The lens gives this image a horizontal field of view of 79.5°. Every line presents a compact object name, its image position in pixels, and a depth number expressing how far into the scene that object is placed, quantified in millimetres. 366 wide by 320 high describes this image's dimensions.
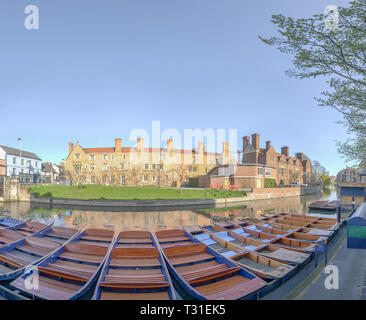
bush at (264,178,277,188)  47069
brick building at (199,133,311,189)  44938
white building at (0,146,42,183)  45000
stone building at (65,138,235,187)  51688
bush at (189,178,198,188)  51384
